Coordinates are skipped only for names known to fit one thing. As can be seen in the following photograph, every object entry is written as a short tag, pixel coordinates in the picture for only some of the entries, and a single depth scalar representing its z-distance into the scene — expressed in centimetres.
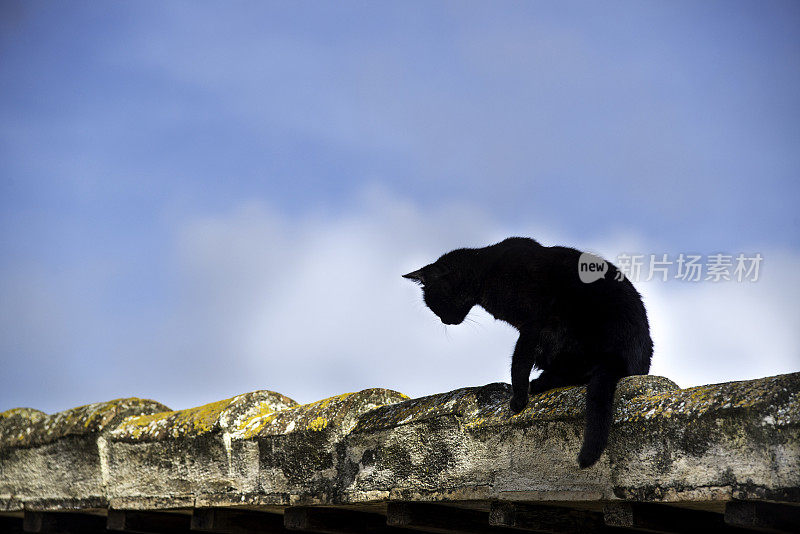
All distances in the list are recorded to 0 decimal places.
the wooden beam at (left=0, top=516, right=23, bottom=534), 1190
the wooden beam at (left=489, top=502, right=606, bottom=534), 711
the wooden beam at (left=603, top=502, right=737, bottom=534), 612
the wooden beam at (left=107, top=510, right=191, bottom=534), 941
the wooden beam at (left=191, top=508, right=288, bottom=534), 872
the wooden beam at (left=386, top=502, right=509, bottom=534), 744
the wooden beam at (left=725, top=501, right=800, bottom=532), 553
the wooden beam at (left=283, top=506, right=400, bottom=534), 810
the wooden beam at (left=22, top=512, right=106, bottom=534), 1047
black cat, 710
